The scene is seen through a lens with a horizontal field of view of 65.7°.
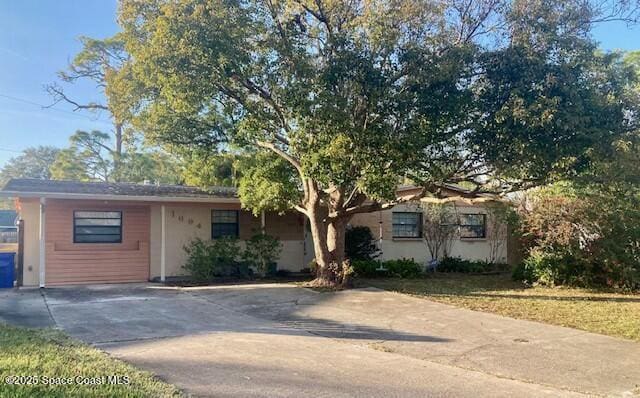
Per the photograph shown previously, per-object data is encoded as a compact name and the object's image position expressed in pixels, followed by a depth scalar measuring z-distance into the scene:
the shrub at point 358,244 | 17.92
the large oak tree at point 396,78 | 10.16
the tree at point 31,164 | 58.44
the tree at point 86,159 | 32.12
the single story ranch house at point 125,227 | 13.64
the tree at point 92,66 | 27.73
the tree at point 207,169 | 15.49
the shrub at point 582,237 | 13.84
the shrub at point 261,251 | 15.87
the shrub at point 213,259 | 14.81
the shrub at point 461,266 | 19.27
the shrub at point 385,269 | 16.58
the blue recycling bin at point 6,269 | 13.27
